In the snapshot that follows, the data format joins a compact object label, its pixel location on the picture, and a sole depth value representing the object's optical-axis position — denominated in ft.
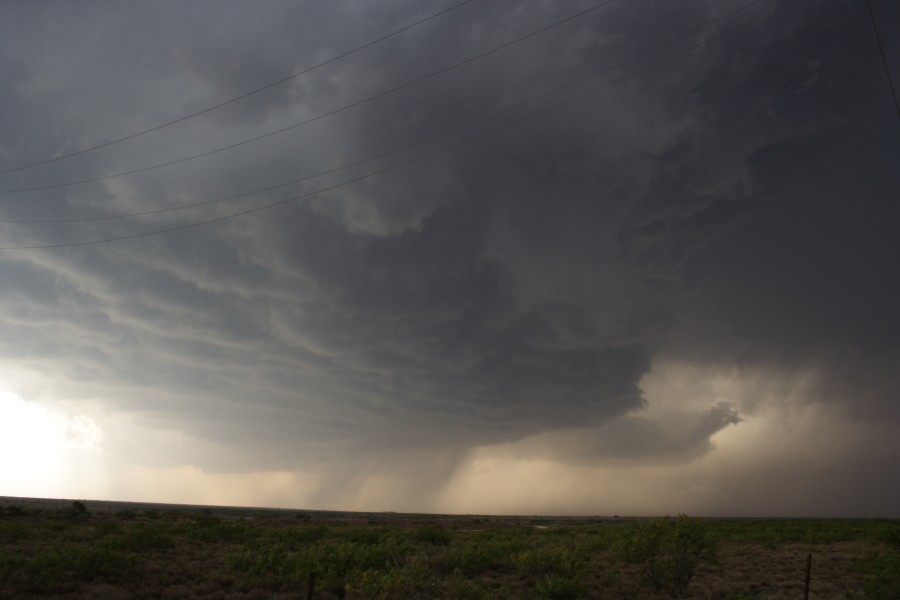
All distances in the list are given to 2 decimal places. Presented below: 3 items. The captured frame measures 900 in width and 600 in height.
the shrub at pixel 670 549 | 89.40
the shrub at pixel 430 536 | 163.73
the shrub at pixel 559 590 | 82.23
